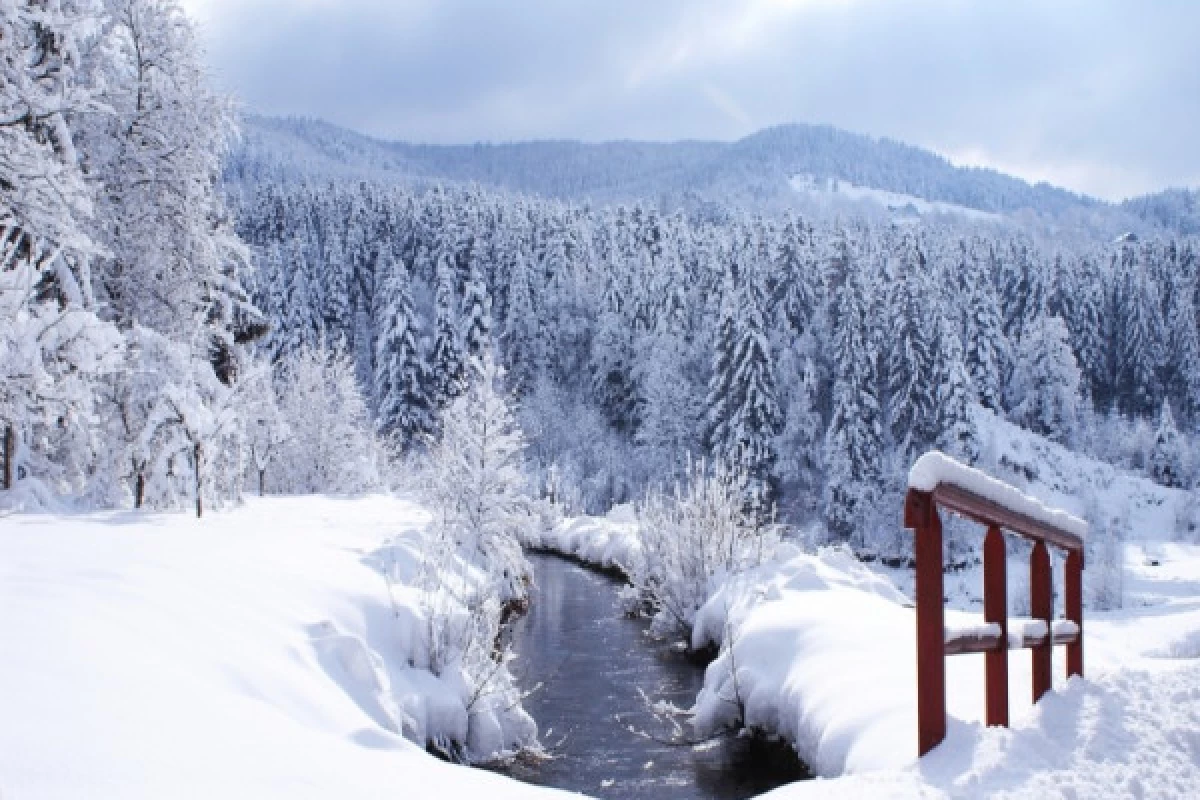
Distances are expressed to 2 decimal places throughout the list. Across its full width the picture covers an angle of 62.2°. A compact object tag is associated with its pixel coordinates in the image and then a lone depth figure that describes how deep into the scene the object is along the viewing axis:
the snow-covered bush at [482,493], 18.22
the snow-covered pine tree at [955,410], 40.44
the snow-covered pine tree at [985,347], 50.62
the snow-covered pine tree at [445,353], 53.97
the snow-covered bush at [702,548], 16.19
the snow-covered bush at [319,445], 32.25
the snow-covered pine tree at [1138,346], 65.81
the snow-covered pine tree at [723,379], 44.31
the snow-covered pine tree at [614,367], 59.25
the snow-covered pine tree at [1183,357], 64.25
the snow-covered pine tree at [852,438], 40.91
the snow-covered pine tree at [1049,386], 55.25
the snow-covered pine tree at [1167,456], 52.59
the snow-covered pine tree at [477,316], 55.79
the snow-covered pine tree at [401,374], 52.62
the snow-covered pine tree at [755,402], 42.88
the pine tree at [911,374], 42.56
